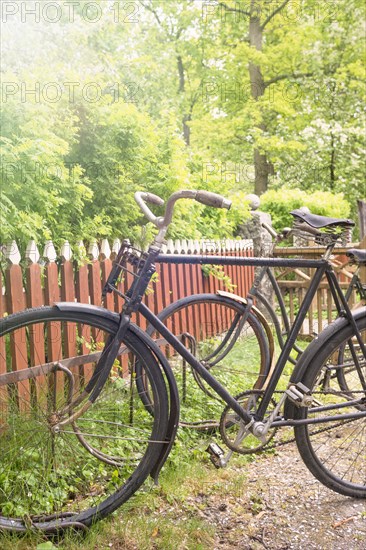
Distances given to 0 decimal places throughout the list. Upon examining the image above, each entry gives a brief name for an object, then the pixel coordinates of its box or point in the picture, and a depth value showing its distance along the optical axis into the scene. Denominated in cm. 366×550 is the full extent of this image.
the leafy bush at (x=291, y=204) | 1062
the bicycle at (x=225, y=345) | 346
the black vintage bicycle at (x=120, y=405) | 240
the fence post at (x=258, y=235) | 786
